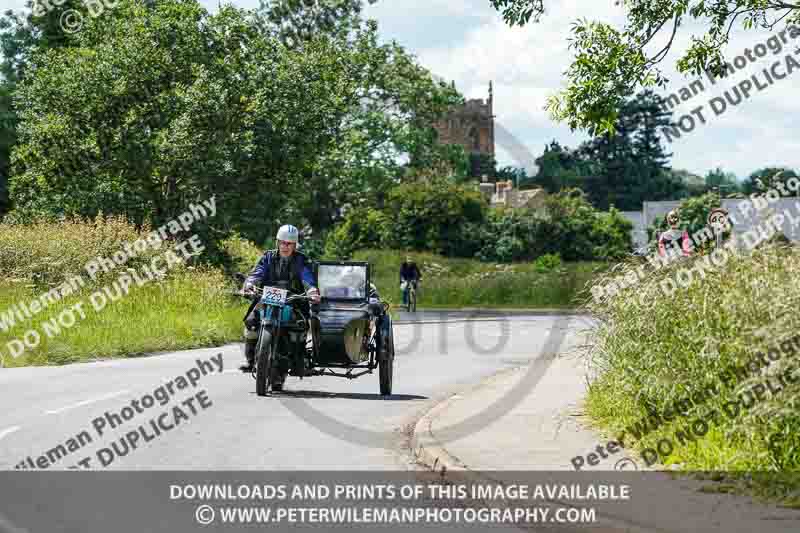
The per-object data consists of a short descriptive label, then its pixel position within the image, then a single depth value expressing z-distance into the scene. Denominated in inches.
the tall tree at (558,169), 4158.5
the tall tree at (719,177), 5656.0
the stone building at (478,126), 4942.9
